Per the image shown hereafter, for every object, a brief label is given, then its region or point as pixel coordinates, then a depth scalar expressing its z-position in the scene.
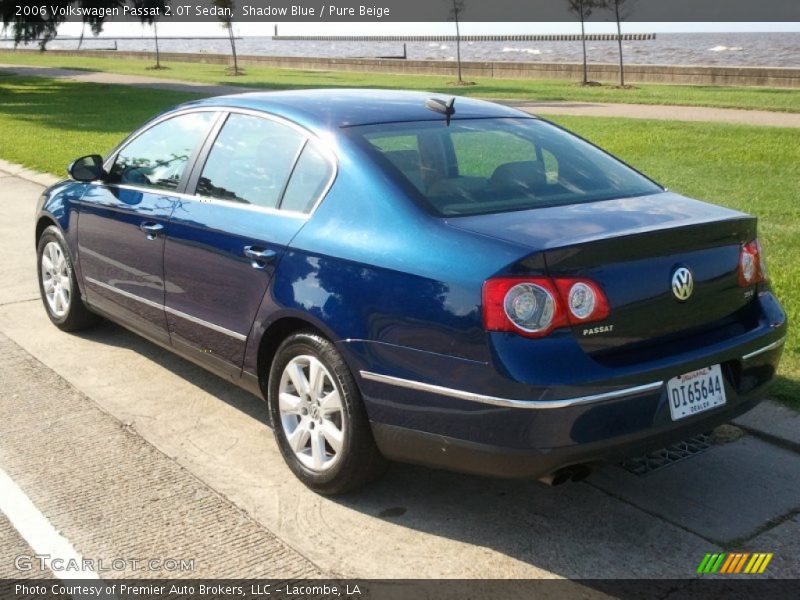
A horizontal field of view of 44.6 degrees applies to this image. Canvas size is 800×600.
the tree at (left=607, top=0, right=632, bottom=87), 35.28
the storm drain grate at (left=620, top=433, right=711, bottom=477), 4.21
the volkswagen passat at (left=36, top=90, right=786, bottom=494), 3.36
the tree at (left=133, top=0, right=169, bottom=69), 34.47
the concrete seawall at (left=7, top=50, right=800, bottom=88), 32.06
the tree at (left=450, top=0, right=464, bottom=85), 42.83
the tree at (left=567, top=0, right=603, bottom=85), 37.09
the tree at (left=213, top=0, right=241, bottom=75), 53.88
